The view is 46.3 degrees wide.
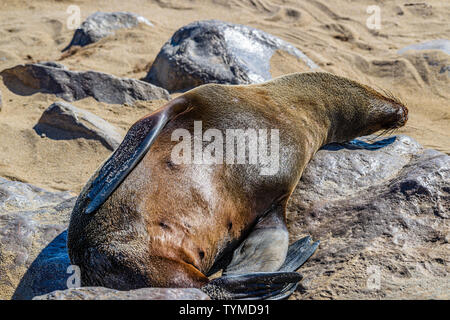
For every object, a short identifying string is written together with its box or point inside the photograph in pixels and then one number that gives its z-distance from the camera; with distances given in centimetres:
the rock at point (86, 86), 663
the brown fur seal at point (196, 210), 276
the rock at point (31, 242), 316
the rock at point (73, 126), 558
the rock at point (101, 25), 912
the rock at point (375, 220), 270
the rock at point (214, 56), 680
